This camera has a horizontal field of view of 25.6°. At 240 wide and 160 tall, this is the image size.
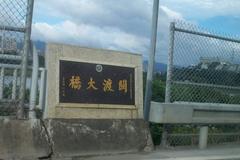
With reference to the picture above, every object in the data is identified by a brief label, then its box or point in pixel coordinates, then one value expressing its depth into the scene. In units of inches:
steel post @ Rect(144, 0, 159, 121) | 391.3
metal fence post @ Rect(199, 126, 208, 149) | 411.5
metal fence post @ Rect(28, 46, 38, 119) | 325.7
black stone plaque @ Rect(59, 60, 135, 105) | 341.1
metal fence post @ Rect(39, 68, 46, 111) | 330.3
